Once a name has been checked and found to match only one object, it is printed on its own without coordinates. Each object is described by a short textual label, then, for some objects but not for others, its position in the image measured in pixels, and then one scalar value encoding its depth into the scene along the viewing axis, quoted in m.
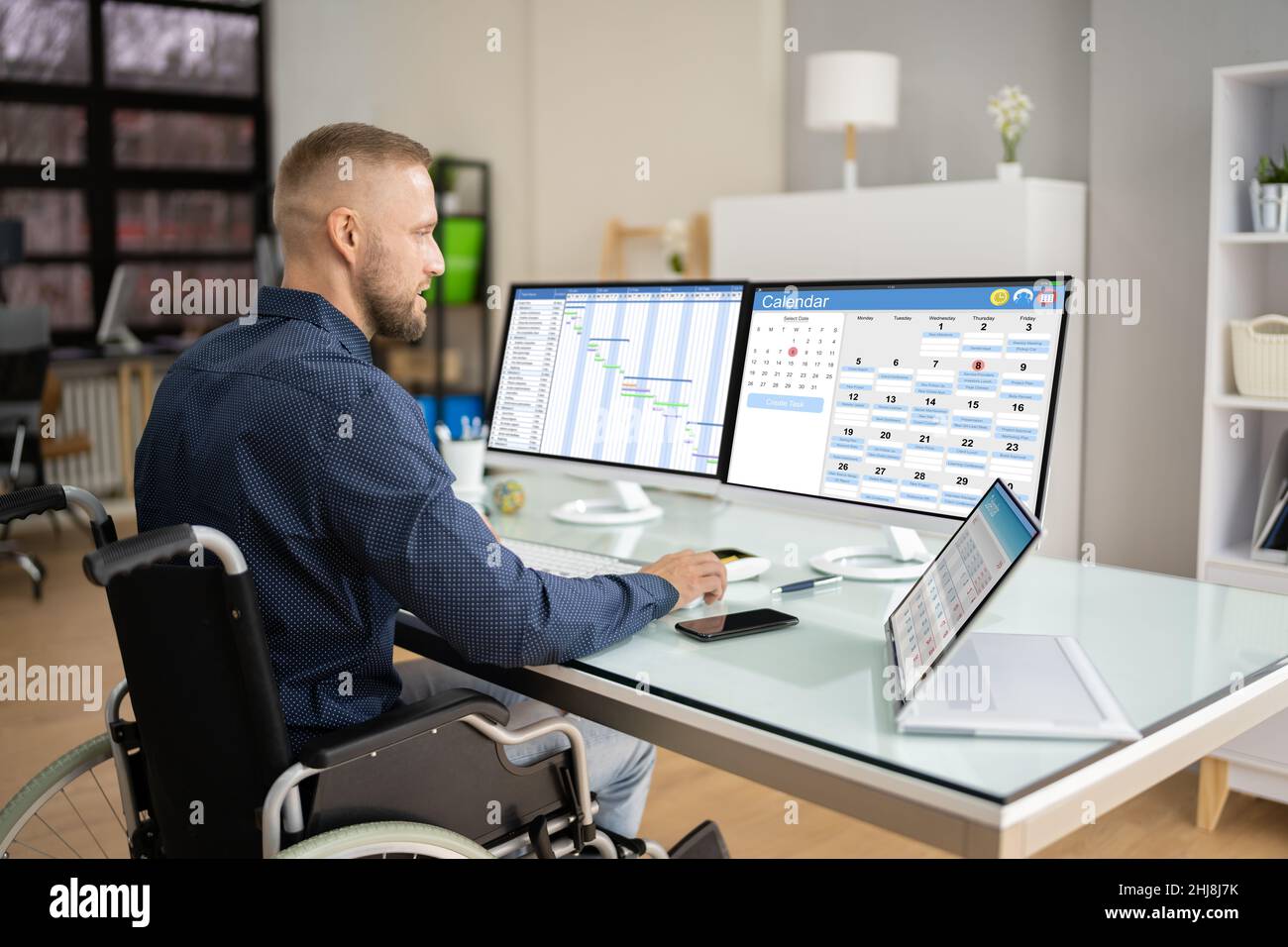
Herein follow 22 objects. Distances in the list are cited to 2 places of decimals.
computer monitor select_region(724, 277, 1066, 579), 1.86
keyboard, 2.00
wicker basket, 2.97
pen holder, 2.72
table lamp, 4.16
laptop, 1.33
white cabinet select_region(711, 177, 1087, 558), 3.73
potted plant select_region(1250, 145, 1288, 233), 2.99
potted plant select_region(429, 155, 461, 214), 6.63
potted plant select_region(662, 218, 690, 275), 5.27
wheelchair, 1.39
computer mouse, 1.98
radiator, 6.56
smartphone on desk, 1.68
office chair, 4.84
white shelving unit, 3.04
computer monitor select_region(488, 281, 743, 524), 2.24
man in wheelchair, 1.48
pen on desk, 1.93
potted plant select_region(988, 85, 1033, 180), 3.88
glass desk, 1.22
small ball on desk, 2.56
